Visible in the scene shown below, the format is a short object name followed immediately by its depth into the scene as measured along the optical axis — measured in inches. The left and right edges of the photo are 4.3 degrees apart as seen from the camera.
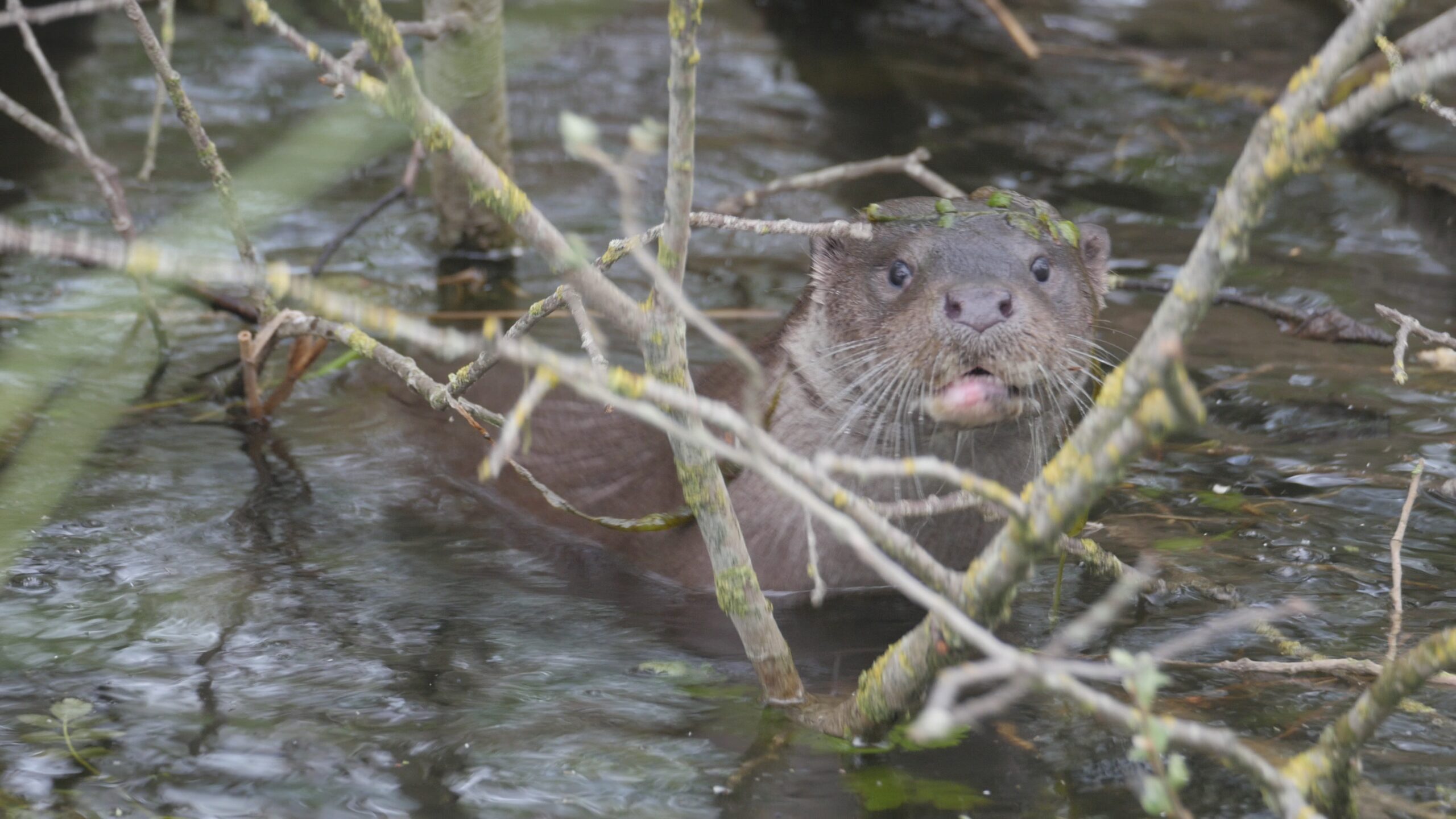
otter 321.3
